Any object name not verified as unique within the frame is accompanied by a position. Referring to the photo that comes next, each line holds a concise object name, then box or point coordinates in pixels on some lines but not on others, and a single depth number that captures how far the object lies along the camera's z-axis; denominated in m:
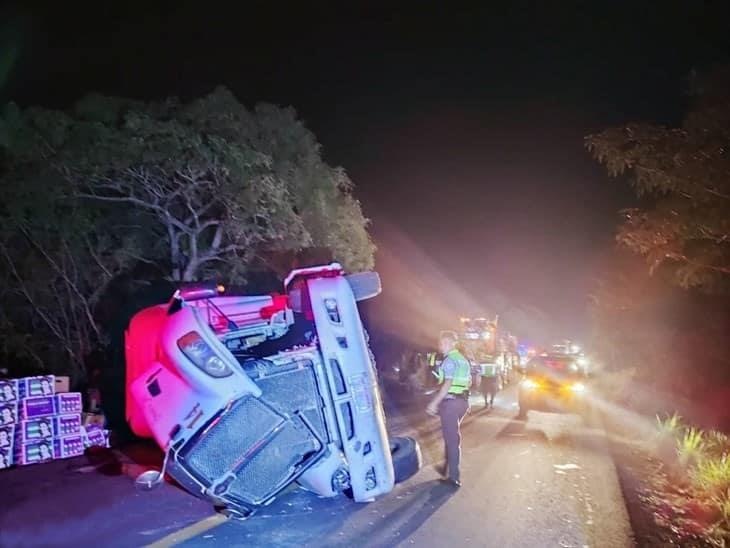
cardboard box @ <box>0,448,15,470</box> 9.52
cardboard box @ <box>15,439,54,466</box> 9.83
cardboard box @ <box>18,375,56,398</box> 10.17
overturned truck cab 5.77
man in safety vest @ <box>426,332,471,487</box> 9.20
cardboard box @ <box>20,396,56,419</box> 10.05
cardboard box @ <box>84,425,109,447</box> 10.93
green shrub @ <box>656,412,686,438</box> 13.52
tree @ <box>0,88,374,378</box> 12.45
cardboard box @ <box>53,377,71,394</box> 10.97
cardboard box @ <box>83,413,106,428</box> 11.26
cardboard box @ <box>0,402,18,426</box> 9.70
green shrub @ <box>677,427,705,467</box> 10.71
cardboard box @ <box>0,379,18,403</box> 9.87
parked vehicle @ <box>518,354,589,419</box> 18.31
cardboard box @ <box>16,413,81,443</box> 9.95
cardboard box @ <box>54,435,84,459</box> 10.35
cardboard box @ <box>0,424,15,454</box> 9.62
